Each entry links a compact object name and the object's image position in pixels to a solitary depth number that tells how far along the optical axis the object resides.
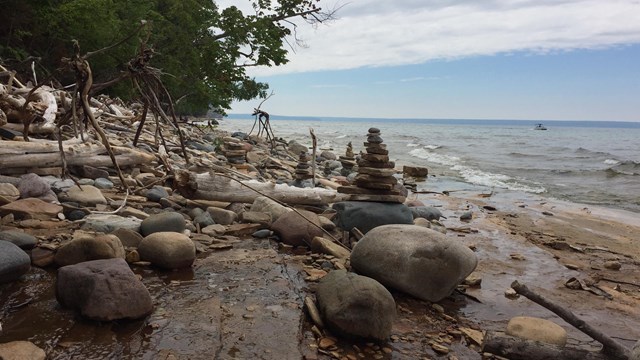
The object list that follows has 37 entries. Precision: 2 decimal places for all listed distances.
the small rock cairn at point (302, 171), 10.70
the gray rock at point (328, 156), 22.41
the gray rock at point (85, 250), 4.14
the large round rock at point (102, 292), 3.35
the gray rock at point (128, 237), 4.90
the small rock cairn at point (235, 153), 13.66
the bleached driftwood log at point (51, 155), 6.39
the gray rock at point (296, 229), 6.04
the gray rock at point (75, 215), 5.47
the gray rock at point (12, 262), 3.74
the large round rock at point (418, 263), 4.72
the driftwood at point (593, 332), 2.91
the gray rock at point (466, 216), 10.22
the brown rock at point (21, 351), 2.67
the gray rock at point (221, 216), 6.60
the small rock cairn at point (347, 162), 17.60
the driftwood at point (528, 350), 3.09
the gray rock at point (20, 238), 4.23
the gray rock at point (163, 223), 5.21
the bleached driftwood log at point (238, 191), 6.84
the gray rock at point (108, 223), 5.12
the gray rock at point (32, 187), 5.72
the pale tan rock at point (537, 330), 3.82
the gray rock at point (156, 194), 6.93
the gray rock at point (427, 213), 9.35
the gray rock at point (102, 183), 7.01
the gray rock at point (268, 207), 6.96
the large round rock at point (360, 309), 3.60
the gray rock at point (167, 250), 4.62
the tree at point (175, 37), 15.41
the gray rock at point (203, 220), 6.28
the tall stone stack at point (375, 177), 7.12
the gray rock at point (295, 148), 22.98
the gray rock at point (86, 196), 5.99
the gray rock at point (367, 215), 6.73
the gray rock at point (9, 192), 5.47
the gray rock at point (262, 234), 6.22
